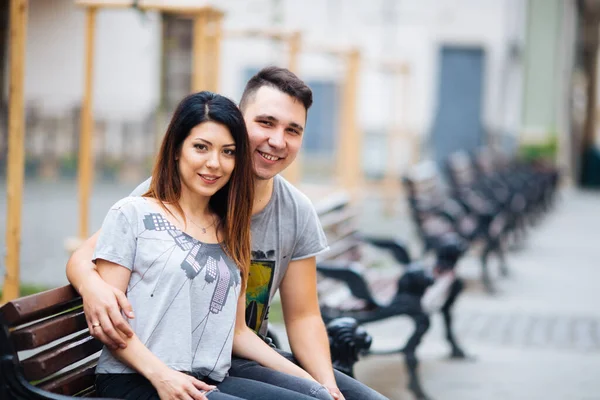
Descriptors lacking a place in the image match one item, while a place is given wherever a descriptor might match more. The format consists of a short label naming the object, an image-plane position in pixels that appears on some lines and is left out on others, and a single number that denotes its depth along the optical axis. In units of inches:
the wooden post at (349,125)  716.5
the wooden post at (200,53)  376.7
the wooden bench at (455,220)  556.9
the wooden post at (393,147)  932.5
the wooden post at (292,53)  534.8
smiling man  194.7
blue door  1323.7
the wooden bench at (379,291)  319.9
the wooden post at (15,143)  299.5
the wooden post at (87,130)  376.5
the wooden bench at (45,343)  156.6
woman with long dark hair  168.1
